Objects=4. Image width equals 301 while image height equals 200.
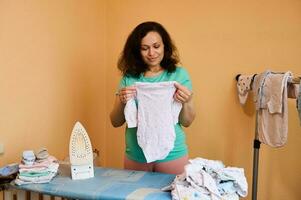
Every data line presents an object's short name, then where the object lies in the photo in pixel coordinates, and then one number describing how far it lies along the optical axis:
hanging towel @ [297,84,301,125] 1.52
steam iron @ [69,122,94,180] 1.16
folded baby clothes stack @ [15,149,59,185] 1.13
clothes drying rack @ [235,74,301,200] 1.79
